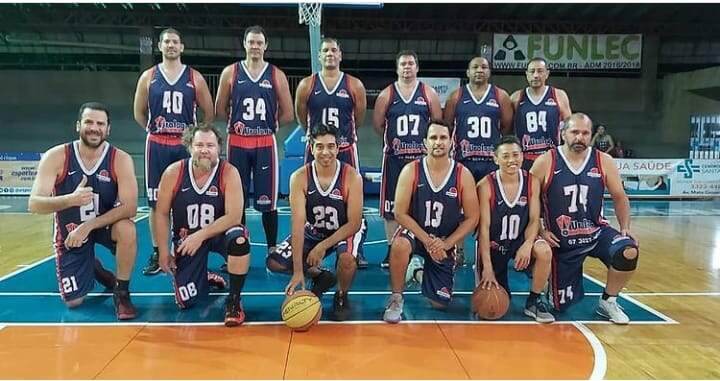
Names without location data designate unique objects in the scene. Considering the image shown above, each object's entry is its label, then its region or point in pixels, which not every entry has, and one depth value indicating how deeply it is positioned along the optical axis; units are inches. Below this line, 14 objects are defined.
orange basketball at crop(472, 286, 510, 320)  140.8
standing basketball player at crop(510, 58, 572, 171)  189.0
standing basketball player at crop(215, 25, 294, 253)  180.9
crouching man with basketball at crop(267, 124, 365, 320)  144.1
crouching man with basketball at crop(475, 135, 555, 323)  144.3
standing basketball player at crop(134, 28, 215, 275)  177.8
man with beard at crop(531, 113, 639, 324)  147.6
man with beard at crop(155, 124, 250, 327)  141.6
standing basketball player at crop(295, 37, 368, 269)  186.1
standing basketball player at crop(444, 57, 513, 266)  188.9
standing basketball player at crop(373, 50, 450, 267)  188.2
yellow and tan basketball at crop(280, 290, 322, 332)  130.7
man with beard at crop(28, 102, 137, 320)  144.9
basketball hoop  295.9
